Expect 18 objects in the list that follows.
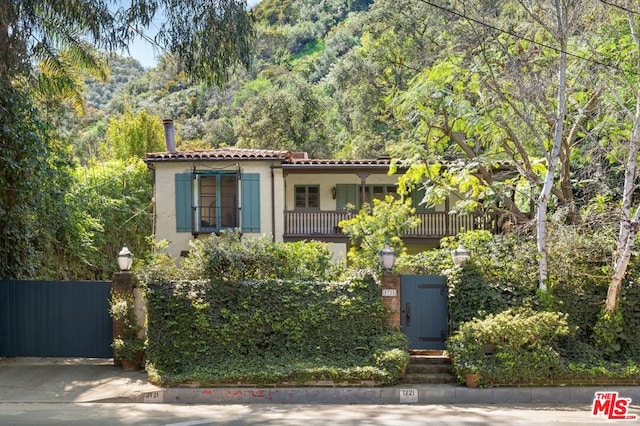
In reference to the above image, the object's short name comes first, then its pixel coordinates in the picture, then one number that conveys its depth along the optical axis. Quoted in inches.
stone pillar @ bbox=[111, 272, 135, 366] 520.1
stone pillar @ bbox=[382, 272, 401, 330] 506.0
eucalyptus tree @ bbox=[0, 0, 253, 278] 441.7
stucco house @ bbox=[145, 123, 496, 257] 892.0
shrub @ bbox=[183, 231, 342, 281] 503.5
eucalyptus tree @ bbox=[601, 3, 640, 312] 479.5
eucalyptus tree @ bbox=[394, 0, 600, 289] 526.9
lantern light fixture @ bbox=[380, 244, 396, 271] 509.0
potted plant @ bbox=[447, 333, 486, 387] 462.6
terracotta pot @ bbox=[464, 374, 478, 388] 461.7
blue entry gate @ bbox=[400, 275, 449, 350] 526.6
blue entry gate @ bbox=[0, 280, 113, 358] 545.0
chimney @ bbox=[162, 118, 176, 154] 992.9
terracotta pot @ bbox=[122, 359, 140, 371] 512.8
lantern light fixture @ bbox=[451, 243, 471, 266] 511.8
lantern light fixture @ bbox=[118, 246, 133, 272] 525.7
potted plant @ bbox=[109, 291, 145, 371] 508.1
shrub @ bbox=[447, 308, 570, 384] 461.1
